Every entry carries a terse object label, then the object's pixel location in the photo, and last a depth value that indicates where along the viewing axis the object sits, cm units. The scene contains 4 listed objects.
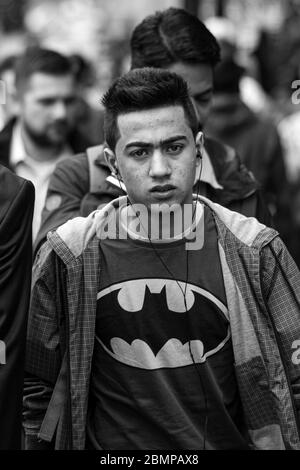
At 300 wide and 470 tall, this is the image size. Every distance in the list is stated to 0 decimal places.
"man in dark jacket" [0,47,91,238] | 852
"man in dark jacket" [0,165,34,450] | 488
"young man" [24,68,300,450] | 516
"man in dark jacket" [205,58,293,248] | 985
